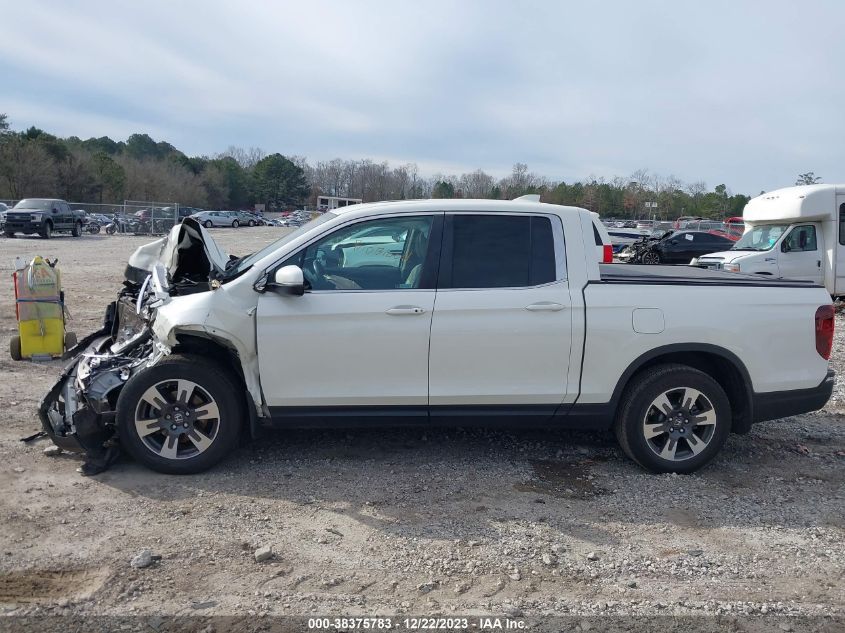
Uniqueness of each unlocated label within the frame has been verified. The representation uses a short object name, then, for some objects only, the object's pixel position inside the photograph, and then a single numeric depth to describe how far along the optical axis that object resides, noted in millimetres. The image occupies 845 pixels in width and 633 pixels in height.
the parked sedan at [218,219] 57397
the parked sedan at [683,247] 23125
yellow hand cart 7566
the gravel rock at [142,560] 3570
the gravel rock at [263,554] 3672
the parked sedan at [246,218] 64062
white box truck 13977
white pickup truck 4566
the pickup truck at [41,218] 30234
